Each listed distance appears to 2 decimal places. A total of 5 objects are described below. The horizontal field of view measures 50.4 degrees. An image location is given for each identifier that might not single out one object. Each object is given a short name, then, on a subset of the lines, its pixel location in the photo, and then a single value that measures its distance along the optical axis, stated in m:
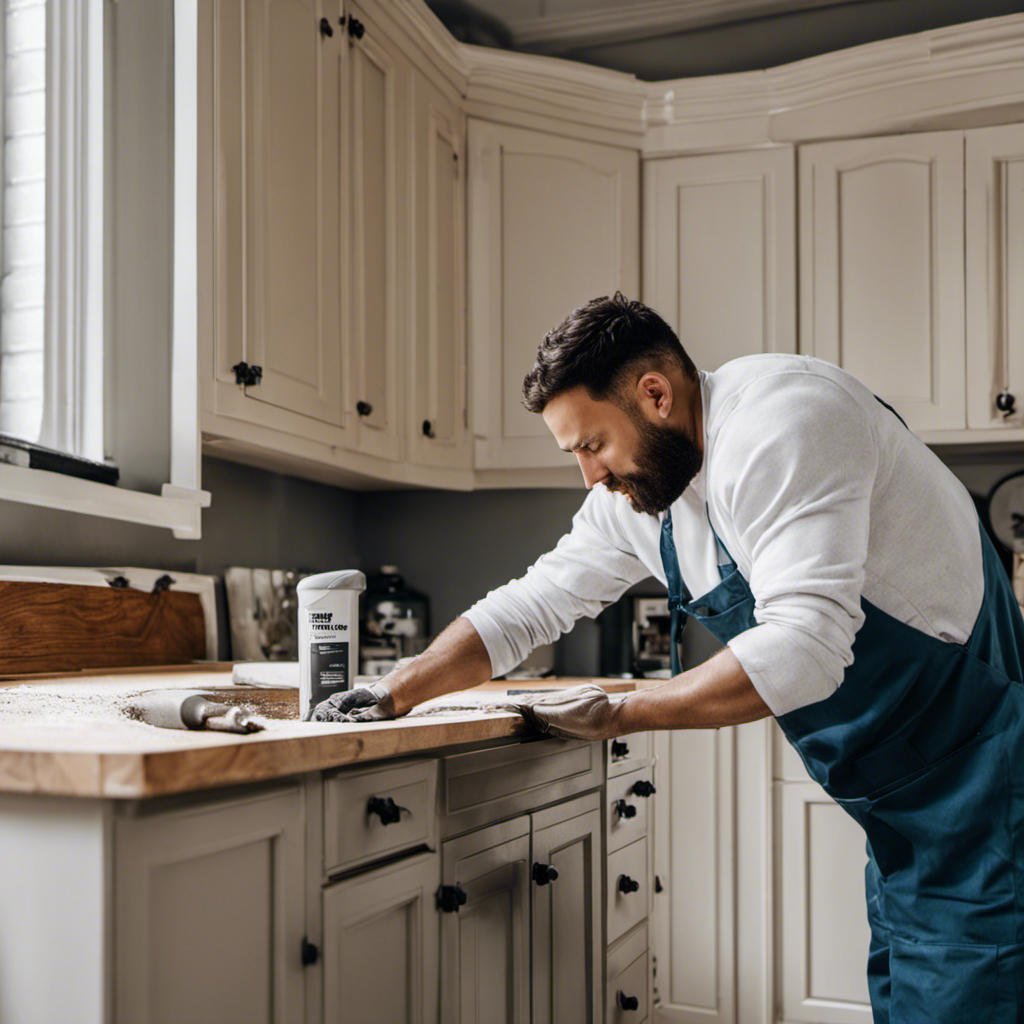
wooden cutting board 1.76
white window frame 1.83
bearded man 1.21
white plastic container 1.24
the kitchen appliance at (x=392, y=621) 2.88
